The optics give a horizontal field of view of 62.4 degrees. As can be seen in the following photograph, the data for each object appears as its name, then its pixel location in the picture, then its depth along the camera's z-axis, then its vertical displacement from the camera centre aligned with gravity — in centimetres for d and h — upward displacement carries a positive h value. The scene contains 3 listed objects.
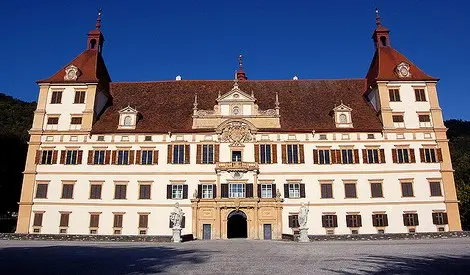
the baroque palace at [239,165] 3534 +574
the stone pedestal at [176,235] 2678 -46
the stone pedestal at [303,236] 2638 -57
